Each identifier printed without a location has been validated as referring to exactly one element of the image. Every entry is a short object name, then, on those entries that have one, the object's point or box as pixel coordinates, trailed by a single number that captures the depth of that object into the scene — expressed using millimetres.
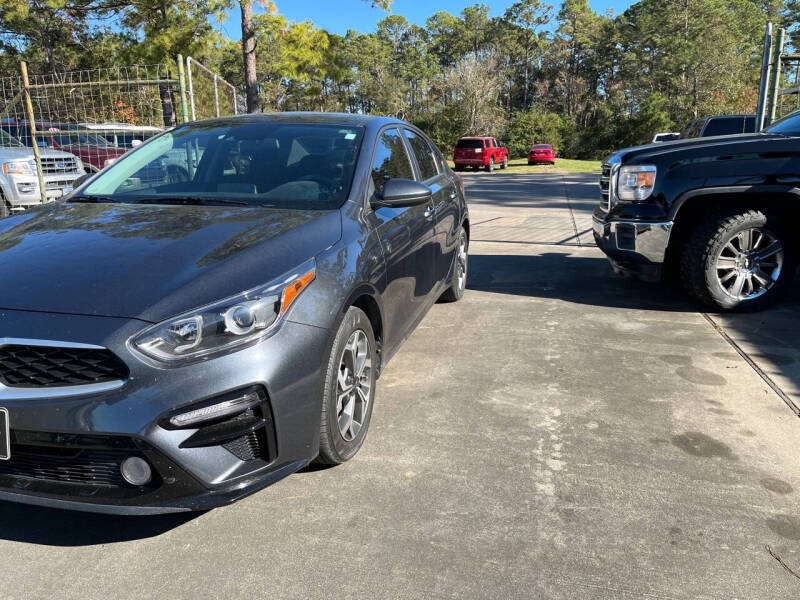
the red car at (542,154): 38406
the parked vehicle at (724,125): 15695
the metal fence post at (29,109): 8508
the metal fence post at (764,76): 9211
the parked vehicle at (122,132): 9117
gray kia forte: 2154
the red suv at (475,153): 32688
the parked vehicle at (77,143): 10773
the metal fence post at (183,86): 8195
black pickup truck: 5109
